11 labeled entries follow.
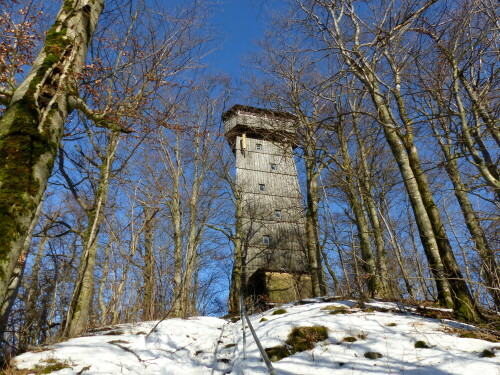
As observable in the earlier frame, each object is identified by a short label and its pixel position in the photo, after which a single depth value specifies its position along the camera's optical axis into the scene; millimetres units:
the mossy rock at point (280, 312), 6758
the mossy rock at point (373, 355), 4194
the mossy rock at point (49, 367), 3951
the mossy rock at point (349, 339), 4758
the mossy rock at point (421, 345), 4186
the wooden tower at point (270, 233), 16375
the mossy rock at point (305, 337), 4805
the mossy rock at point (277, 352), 4668
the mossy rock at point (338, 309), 5984
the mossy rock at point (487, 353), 3711
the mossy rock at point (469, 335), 4226
